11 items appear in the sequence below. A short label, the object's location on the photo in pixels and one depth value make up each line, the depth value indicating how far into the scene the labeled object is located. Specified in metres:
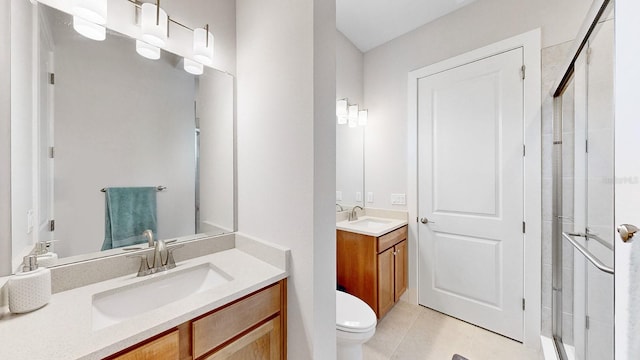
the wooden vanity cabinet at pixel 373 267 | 1.92
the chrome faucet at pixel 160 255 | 1.13
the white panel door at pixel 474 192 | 1.82
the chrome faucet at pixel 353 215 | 2.45
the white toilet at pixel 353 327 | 1.30
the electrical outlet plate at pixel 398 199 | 2.40
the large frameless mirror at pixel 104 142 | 0.94
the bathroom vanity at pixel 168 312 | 0.66
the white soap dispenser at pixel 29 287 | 0.75
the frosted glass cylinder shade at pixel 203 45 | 1.29
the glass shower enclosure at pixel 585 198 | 0.97
